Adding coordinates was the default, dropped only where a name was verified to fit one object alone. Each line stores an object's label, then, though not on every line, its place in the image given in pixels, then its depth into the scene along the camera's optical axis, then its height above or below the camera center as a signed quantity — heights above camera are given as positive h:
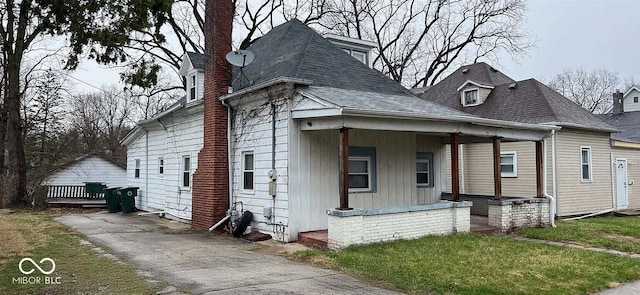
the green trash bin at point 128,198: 17.36 -0.98
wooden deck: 19.73 -1.30
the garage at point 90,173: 29.48 -0.12
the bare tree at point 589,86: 48.41 +8.30
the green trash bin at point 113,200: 17.77 -1.07
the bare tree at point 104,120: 38.50 +4.24
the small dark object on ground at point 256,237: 10.48 -1.46
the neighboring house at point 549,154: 15.86 +0.46
